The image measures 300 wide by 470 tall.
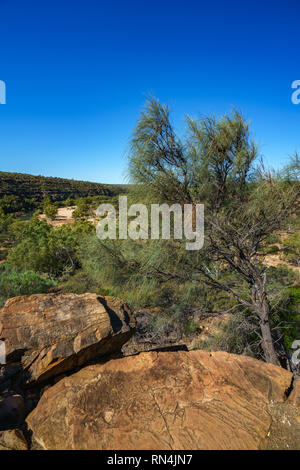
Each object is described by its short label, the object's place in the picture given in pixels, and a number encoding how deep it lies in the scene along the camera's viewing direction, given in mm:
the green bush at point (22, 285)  7022
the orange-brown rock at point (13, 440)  1710
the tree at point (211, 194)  4047
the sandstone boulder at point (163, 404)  1745
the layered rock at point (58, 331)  2527
